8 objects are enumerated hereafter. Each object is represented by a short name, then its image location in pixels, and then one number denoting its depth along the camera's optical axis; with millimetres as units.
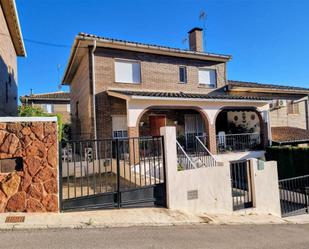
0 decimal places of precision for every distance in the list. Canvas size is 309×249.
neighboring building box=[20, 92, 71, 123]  32000
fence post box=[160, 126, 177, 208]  7852
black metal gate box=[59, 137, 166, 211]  6980
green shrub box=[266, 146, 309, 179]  14853
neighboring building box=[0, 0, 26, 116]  12406
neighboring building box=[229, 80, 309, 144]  19578
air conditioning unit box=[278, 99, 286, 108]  20531
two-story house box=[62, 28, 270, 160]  14289
